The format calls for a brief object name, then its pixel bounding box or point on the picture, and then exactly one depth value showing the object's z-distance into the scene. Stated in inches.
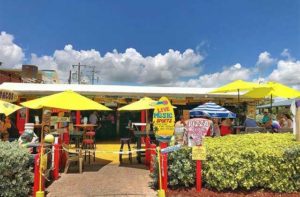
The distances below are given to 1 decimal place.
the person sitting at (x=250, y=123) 319.4
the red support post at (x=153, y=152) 193.4
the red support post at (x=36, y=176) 165.9
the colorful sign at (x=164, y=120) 198.2
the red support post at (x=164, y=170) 170.4
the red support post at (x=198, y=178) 167.1
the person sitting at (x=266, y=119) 352.2
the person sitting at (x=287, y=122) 344.1
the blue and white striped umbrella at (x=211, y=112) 335.1
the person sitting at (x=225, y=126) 365.8
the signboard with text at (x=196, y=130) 170.0
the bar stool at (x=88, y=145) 269.2
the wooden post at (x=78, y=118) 423.0
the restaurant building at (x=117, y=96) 408.0
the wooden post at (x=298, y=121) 188.9
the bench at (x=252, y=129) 304.4
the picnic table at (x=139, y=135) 260.3
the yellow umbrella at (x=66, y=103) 217.8
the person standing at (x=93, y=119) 423.2
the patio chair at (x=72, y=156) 222.8
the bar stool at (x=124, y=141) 259.9
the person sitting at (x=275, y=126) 315.2
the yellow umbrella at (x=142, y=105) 297.2
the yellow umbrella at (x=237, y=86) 306.7
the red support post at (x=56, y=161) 203.6
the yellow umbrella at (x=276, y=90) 316.6
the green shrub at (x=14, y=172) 157.9
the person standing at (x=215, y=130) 302.4
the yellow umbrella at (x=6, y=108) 232.2
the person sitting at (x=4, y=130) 293.0
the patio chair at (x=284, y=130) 305.4
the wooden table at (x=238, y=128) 353.3
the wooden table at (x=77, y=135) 257.8
